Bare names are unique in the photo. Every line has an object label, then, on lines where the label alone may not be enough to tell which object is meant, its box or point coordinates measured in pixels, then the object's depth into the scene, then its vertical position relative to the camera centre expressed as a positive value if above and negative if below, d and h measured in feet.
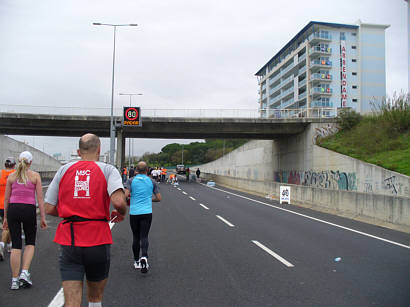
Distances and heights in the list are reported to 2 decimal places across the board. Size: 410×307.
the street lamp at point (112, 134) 97.71 +8.48
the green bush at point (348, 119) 105.70 +14.52
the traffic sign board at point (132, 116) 105.84 +14.19
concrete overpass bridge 110.63 +12.81
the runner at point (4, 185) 20.16 -1.30
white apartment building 229.45 +67.00
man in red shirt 10.36 -1.73
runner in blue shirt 20.75 -2.38
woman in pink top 17.25 -2.16
